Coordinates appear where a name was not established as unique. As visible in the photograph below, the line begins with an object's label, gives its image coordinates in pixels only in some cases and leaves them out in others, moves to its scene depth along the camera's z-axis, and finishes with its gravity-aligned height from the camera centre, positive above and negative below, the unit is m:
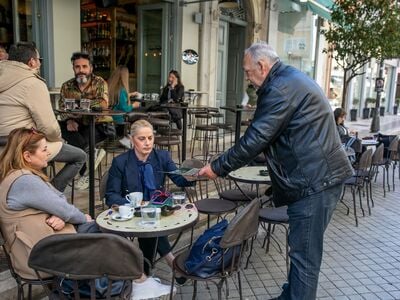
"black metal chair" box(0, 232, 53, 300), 2.21 -1.16
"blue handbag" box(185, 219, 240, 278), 2.51 -1.14
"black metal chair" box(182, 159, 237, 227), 3.74 -1.24
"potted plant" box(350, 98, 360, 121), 17.95 -1.46
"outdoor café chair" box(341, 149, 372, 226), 5.45 -1.32
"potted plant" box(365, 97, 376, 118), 20.65 -1.09
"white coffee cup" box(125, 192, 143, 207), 2.76 -0.85
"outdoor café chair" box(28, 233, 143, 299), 1.92 -0.90
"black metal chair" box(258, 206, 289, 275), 3.43 -1.20
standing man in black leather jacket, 2.50 -0.46
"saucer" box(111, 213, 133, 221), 2.57 -0.92
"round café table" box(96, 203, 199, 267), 2.38 -0.93
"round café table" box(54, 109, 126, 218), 3.71 -0.51
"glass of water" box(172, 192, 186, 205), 2.91 -0.88
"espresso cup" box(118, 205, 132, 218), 2.59 -0.89
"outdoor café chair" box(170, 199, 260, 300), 2.38 -0.98
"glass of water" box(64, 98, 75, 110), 4.03 -0.31
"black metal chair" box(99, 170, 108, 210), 3.28 -0.92
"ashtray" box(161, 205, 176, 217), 2.67 -0.90
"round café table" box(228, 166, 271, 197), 3.88 -0.99
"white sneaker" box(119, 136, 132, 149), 5.17 -0.88
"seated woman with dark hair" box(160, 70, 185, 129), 7.42 -0.31
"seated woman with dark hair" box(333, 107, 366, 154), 6.51 -0.87
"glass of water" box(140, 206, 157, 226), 2.55 -0.89
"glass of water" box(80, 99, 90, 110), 4.04 -0.31
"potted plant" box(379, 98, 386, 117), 23.51 -1.57
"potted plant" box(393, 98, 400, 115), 26.62 -1.49
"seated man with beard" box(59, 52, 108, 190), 4.57 -0.25
